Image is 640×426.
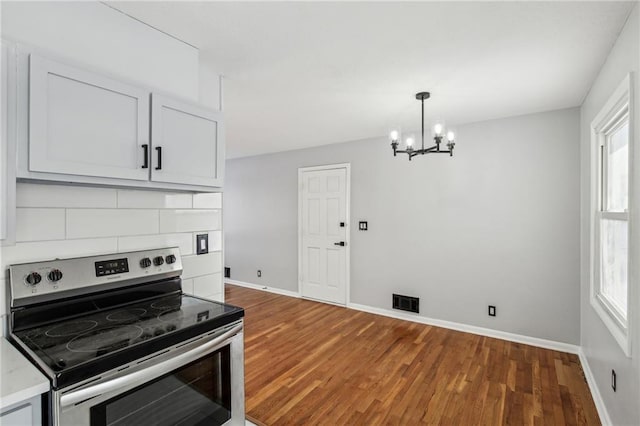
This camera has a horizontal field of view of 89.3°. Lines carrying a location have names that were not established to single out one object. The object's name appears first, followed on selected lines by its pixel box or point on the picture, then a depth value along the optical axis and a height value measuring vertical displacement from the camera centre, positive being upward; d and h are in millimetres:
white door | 4762 -332
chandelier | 2822 +650
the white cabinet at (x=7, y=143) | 1166 +250
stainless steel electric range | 1115 -514
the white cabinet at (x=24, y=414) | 966 -621
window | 1911 -14
